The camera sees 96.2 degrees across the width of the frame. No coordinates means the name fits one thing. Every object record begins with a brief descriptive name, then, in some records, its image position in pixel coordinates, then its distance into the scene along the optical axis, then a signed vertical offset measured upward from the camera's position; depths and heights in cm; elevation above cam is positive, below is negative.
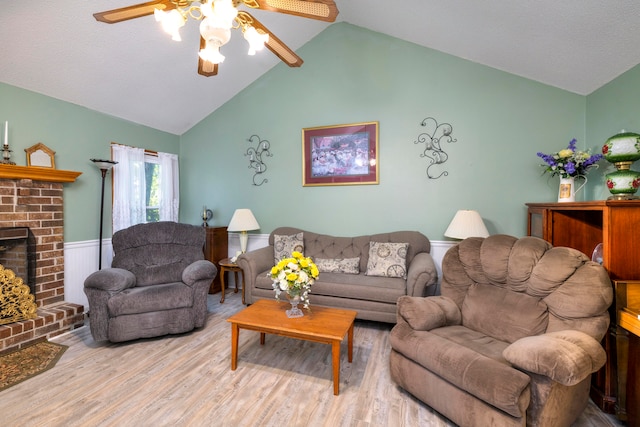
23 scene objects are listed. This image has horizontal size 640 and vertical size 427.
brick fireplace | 254 -21
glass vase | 220 -75
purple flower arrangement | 250 +46
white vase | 253 +22
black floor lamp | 328 +49
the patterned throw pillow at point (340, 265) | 328 -61
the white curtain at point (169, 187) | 419 +39
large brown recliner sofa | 136 -69
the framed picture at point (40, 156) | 278 +56
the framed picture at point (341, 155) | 366 +77
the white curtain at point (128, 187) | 359 +33
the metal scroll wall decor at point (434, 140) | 338 +88
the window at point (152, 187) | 406 +37
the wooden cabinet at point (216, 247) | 400 -49
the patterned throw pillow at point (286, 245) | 361 -41
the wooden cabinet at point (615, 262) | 169 -29
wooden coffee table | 191 -80
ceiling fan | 143 +106
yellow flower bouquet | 214 -47
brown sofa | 280 -68
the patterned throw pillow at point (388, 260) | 305 -51
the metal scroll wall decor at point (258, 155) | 418 +85
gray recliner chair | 249 -70
